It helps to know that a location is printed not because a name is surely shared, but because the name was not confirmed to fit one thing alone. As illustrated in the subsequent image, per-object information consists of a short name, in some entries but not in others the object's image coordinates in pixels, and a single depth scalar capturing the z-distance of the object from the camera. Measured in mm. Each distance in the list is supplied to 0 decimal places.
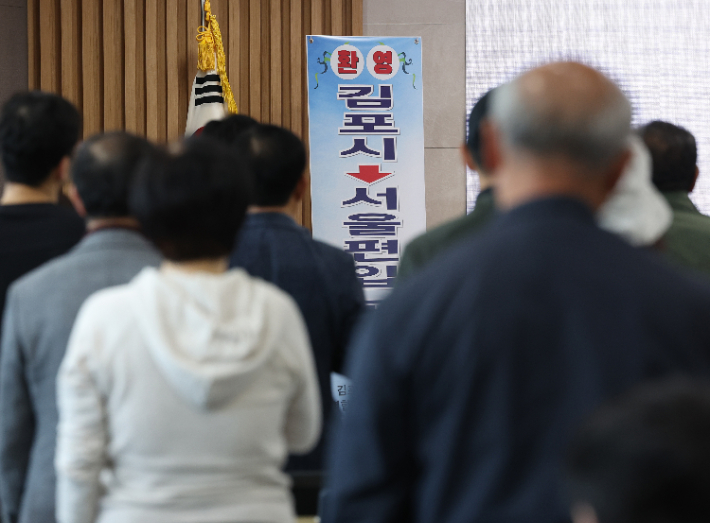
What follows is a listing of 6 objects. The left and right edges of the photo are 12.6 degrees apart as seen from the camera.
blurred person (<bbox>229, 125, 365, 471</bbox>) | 5778
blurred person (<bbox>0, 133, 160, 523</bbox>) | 5370
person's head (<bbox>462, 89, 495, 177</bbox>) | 5555
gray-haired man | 4774
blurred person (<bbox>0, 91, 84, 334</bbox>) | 5631
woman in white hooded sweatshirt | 5094
